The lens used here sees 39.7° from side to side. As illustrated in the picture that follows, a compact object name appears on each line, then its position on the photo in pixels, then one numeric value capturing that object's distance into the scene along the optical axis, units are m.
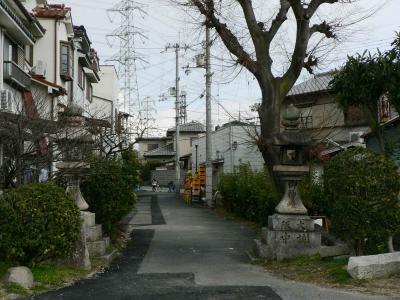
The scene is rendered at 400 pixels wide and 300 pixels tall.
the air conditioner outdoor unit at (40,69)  25.63
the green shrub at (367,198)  9.60
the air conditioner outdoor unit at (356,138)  20.35
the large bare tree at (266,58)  14.01
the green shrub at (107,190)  13.76
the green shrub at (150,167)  67.38
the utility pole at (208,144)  31.12
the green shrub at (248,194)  19.72
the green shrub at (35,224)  8.82
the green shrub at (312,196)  17.36
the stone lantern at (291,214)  11.91
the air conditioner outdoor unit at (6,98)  16.80
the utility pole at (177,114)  49.56
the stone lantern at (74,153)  12.45
